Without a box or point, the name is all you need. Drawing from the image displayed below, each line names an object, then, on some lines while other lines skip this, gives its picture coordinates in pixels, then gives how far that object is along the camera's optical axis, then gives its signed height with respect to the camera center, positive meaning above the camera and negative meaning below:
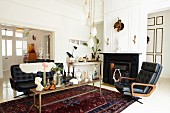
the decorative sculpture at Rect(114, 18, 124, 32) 5.12 +1.28
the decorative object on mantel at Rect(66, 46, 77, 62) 5.79 -0.17
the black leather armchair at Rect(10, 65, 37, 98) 3.47 -0.83
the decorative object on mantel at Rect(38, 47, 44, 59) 7.87 +0.09
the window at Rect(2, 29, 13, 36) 8.48 +1.59
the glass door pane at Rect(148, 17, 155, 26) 7.10 +2.02
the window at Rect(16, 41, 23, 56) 9.44 +0.50
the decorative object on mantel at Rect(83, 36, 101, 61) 6.58 -0.08
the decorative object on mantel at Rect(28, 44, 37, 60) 9.85 +0.11
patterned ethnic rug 2.86 -1.32
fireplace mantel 4.70 -0.28
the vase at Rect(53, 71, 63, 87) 2.96 -0.59
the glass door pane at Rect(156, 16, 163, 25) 6.83 +2.01
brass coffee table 2.47 -0.78
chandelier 3.53 +0.72
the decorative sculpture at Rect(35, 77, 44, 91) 2.58 -0.65
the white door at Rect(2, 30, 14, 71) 8.53 +0.39
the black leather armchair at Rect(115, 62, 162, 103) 3.27 -0.89
